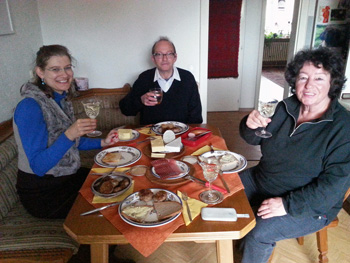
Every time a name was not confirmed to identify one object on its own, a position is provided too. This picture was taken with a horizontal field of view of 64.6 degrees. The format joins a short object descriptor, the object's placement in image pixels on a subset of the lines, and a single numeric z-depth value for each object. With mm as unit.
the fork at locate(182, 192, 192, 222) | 1096
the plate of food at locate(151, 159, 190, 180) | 1374
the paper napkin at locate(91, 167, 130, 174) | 1473
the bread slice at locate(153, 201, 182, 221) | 1091
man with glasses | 2389
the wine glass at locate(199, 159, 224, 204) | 1200
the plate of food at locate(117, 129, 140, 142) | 1861
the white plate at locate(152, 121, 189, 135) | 2000
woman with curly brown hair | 1357
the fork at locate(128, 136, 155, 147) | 1825
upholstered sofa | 1338
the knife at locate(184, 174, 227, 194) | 1271
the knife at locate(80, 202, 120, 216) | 1118
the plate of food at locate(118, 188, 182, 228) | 1070
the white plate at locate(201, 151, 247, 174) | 1433
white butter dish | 1069
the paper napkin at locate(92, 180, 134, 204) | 1204
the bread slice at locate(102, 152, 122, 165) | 1563
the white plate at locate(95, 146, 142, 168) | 1537
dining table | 1019
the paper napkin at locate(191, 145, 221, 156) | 1659
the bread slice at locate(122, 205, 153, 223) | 1084
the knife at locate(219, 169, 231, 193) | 1278
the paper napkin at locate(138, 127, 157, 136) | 2004
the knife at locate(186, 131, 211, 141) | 1819
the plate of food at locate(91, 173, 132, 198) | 1240
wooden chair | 1696
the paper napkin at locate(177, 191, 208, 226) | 1089
